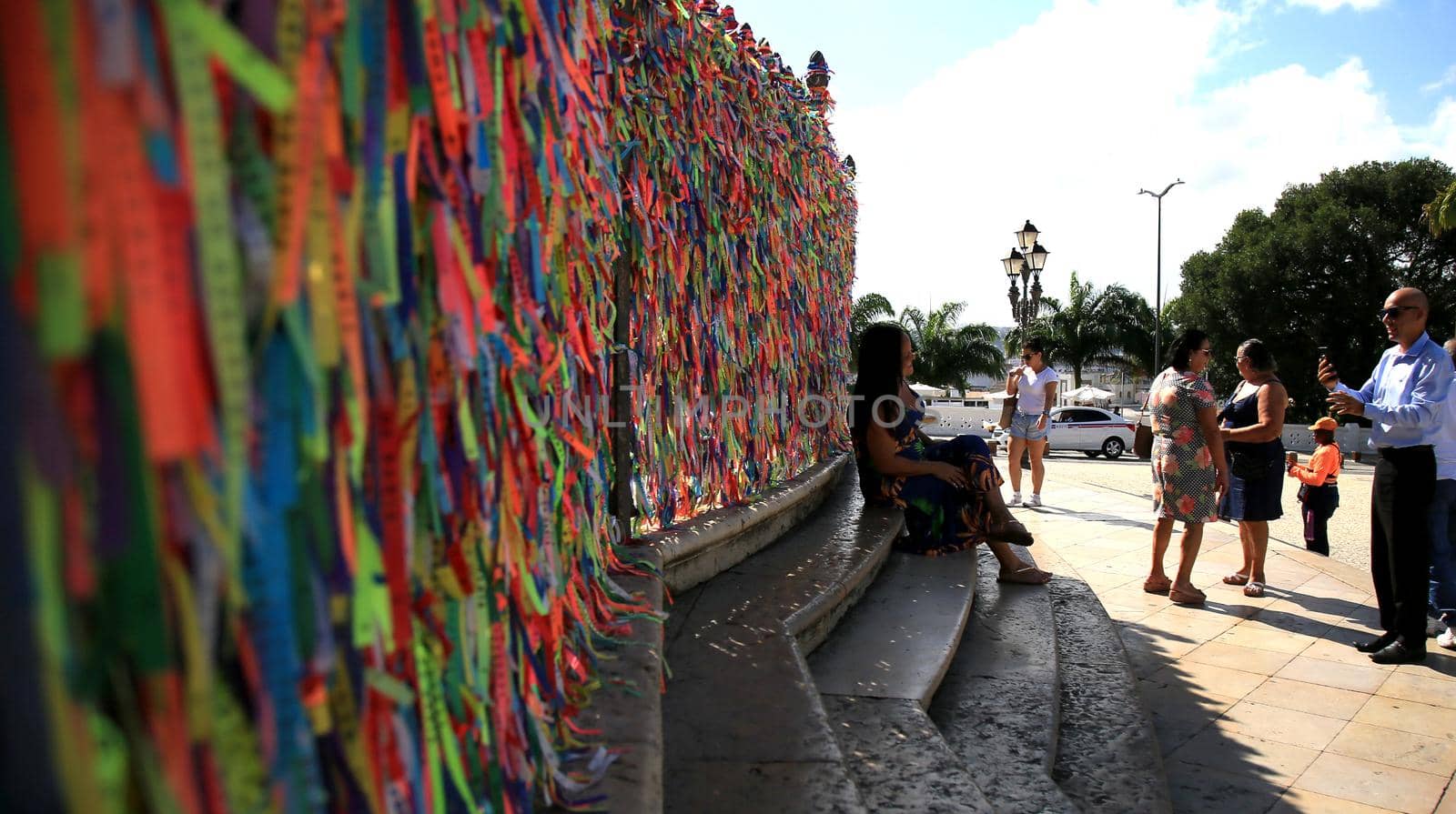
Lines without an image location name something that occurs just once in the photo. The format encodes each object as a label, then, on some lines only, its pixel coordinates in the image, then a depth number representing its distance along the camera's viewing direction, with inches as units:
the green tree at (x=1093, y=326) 1428.4
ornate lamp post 528.7
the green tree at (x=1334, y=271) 1040.2
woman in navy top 211.2
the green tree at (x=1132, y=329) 1412.4
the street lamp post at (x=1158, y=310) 1105.4
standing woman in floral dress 199.0
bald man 160.2
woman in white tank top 340.8
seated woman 178.7
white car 862.5
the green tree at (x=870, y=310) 1134.7
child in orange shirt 240.8
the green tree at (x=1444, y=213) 675.4
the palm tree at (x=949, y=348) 1332.4
